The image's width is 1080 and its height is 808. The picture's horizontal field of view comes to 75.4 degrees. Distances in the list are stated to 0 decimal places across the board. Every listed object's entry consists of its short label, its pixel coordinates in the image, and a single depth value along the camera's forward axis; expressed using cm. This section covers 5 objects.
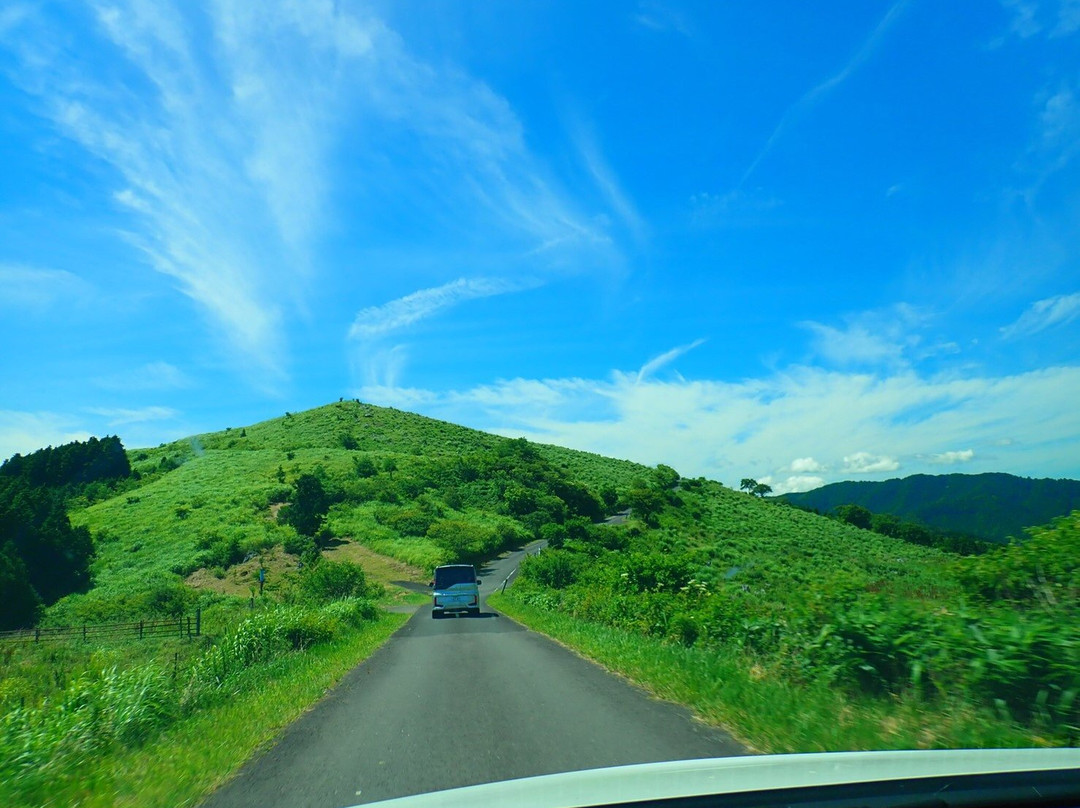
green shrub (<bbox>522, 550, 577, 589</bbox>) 3803
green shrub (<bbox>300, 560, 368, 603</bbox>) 3550
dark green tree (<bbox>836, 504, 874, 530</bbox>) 8290
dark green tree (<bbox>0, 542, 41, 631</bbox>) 4344
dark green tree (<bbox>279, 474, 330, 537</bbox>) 5918
